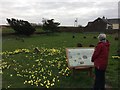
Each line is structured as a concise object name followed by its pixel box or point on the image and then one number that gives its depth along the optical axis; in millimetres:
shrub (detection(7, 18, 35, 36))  17682
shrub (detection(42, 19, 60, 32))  20692
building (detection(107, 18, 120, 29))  39413
